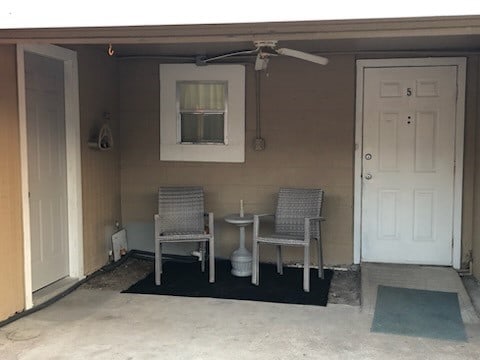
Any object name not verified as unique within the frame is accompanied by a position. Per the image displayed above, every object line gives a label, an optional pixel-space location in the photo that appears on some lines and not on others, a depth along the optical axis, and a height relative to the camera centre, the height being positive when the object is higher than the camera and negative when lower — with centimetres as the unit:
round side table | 495 -106
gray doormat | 366 -125
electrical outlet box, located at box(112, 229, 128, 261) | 538 -103
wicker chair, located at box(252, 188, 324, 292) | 469 -72
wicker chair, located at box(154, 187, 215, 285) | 482 -70
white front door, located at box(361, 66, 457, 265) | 507 -23
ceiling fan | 399 +66
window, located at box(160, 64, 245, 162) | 542 +26
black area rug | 443 -124
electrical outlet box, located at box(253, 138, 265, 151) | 536 -5
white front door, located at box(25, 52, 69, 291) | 418 -22
